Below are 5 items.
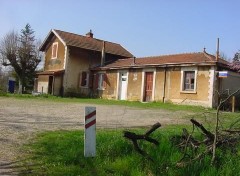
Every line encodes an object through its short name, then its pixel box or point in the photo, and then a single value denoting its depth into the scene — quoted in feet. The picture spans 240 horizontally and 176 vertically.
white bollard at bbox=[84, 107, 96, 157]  14.34
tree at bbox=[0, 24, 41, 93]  114.87
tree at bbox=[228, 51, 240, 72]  53.01
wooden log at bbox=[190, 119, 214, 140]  13.80
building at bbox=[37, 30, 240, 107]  53.70
